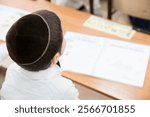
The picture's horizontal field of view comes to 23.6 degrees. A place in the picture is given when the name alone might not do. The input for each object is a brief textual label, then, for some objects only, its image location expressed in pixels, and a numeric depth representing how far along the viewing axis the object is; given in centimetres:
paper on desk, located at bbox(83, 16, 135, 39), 163
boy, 108
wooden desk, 135
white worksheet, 141
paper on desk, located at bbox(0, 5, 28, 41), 173
